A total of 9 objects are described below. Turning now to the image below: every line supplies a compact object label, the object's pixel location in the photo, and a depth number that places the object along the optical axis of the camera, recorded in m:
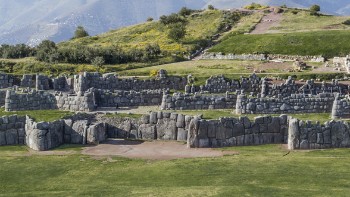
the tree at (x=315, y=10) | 103.69
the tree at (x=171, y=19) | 106.75
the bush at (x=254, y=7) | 114.84
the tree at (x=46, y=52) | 75.19
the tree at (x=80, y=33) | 115.01
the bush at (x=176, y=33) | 90.94
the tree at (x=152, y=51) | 78.25
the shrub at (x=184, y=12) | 113.31
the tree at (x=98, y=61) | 71.26
